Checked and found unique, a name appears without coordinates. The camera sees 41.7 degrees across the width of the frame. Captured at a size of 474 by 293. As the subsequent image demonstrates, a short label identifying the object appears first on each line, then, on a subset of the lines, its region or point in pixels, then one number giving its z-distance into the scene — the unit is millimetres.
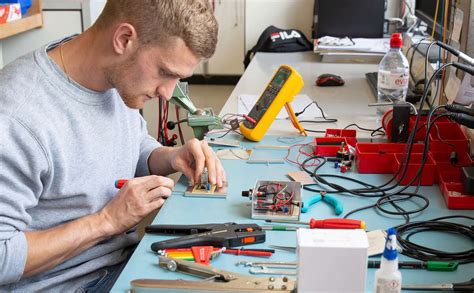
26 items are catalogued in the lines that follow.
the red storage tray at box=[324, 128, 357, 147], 1741
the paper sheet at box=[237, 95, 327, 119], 2125
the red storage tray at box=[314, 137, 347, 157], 1718
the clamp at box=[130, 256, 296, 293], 963
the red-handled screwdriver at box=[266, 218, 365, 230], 1173
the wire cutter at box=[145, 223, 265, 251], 1183
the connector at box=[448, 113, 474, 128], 1430
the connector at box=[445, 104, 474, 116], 1451
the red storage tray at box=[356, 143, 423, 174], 1594
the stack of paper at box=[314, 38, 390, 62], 2920
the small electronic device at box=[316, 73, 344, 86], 2527
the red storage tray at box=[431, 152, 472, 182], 1541
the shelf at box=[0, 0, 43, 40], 2652
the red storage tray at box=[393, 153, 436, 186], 1515
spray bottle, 859
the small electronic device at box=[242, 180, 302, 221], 1325
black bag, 3195
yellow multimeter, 1837
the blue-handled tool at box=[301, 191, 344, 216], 1367
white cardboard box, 847
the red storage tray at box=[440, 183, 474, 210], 1385
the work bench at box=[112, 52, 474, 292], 1100
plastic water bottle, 2109
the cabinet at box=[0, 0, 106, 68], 2883
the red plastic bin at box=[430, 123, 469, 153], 1615
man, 1193
